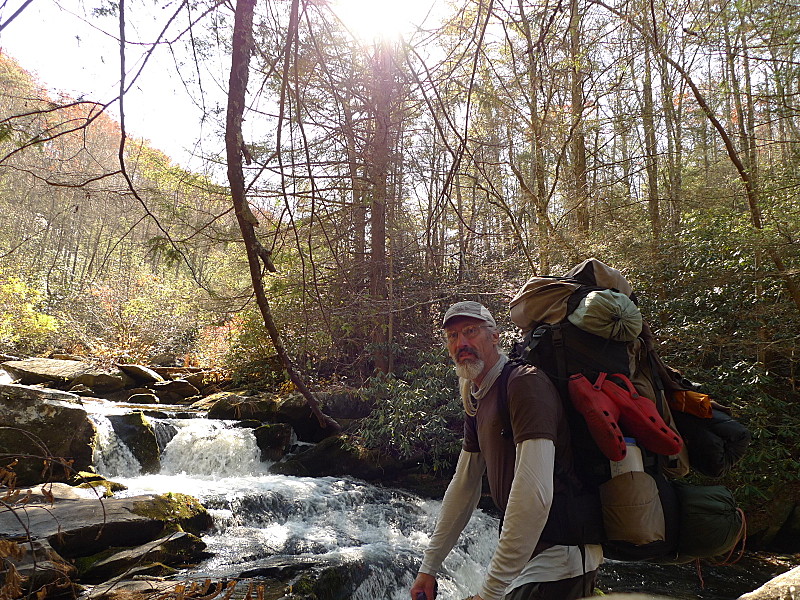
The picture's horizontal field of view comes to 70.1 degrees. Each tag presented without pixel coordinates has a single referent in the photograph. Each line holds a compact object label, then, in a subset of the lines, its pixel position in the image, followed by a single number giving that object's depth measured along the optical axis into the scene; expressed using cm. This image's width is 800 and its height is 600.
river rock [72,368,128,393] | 1188
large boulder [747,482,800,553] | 697
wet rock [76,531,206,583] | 505
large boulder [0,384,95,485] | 685
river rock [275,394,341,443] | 998
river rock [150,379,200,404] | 1207
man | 169
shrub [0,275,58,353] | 1429
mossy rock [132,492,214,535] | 603
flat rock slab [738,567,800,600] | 166
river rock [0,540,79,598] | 424
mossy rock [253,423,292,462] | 920
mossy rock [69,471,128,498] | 685
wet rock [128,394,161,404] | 1148
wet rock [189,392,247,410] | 1028
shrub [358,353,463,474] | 811
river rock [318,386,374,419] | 963
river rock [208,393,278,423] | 1008
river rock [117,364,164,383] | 1280
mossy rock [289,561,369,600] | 506
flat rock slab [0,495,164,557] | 512
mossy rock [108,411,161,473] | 848
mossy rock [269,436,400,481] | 859
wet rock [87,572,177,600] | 427
